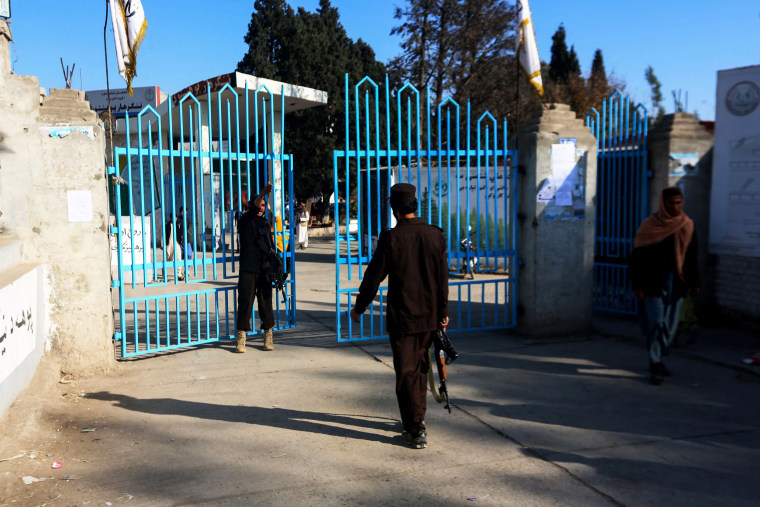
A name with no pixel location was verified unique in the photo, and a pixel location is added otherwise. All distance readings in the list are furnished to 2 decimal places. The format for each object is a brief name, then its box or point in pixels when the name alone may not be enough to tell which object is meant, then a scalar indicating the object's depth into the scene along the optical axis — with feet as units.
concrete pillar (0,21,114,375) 18.88
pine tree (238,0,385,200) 90.02
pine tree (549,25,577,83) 150.71
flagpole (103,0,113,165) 22.58
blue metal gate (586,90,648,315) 28.12
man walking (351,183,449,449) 14.08
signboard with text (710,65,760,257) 24.63
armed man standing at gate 22.70
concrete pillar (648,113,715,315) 26.73
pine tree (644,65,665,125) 226.38
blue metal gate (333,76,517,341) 22.57
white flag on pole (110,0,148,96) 22.29
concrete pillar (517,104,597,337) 24.66
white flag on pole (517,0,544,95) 27.20
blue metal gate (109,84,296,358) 20.51
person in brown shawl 18.57
